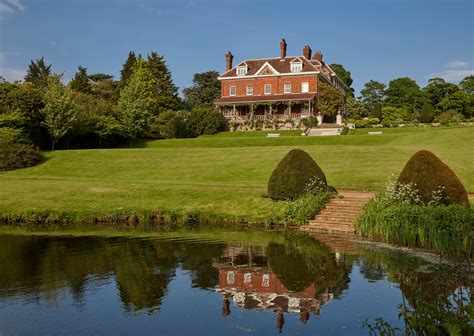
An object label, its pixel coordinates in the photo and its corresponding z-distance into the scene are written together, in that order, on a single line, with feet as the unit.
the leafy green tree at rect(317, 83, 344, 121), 198.90
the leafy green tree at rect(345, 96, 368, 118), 265.54
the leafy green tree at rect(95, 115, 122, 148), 160.04
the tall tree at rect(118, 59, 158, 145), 171.94
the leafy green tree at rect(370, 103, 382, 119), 255.17
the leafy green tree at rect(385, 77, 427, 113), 305.73
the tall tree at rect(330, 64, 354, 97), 351.46
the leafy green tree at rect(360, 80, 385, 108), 352.90
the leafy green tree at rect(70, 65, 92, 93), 245.65
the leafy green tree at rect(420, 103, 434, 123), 219.00
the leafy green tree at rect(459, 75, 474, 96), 312.50
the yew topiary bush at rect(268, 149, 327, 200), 69.62
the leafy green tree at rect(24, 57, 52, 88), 359.05
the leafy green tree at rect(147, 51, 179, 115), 255.09
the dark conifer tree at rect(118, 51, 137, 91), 265.95
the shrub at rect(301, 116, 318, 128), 183.11
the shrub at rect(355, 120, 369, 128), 201.29
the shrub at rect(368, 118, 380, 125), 211.61
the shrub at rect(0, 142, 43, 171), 117.83
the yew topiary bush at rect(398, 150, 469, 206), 54.65
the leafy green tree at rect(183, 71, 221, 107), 325.21
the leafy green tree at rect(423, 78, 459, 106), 302.86
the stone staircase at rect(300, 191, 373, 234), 60.49
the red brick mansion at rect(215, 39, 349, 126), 197.98
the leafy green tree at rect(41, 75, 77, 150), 141.18
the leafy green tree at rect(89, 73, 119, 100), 288.14
